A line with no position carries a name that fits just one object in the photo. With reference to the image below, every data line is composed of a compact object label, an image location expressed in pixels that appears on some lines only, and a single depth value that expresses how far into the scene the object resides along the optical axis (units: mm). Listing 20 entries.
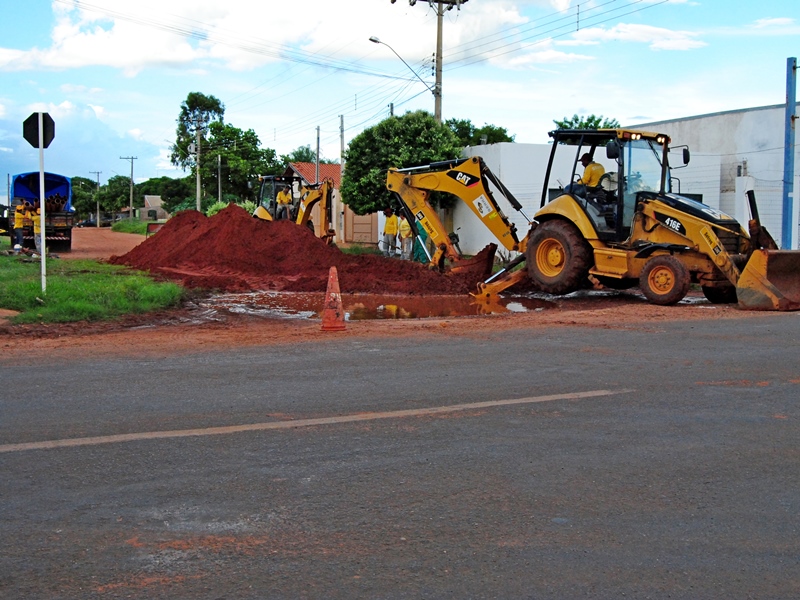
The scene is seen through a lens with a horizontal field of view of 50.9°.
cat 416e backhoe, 14047
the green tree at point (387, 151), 30319
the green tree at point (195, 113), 85938
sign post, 14297
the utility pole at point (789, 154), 20188
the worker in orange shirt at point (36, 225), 28597
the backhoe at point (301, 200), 26141
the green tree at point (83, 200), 115375
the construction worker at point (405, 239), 26484
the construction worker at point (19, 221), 29031
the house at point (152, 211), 98056
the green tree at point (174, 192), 93562
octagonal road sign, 14305
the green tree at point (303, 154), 100000
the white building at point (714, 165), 29328
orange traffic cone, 11789
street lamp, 29188
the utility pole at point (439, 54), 29123
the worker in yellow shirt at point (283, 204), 27562
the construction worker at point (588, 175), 16078
